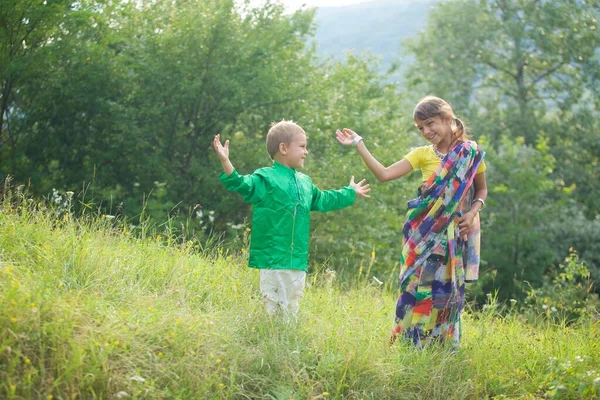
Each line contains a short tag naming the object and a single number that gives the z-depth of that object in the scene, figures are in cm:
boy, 470
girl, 494
